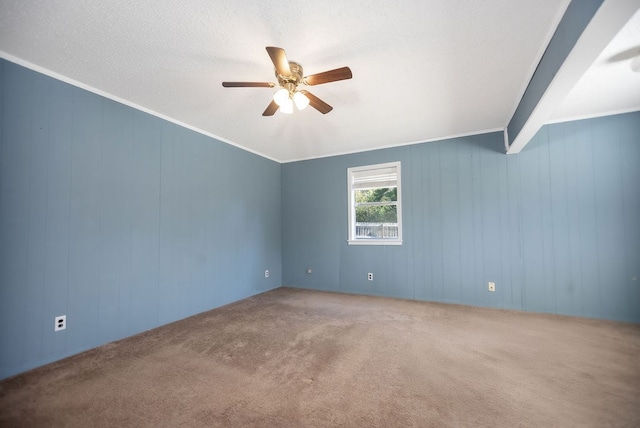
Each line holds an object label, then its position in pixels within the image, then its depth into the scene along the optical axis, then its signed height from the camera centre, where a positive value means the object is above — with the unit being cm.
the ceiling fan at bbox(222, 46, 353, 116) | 181 +110
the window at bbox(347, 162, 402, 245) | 425 +29
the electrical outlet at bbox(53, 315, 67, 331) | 219 -87
